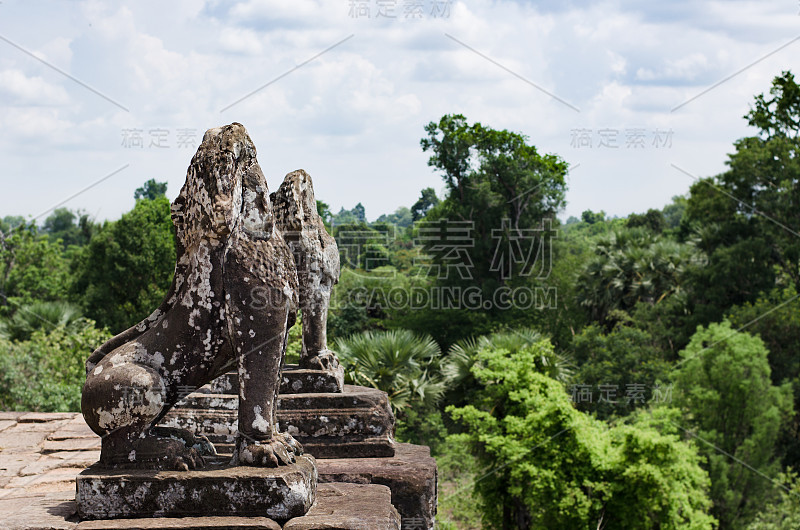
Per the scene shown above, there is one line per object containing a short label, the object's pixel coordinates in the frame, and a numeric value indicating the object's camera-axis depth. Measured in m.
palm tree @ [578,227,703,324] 30.83
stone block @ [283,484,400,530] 3.42
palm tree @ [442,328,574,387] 20.48
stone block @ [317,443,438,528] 4.74
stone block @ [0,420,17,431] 7.59
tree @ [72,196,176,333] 29.67
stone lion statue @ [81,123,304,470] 3.62
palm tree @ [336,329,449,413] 17.62
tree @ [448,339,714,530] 15.09
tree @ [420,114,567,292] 32.03
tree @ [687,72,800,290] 27.55
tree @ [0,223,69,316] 32.03
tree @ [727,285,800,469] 25.31
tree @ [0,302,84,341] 23.53
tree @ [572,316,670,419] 23.12
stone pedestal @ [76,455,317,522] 3.44
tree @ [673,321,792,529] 21.06
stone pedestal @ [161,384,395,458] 5.14
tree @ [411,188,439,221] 53.81
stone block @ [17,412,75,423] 7.88
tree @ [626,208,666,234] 47.22
